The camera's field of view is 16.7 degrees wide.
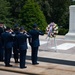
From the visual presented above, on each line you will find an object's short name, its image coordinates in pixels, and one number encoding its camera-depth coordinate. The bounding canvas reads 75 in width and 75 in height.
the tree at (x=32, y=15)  26.33
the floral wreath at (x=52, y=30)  13.22
